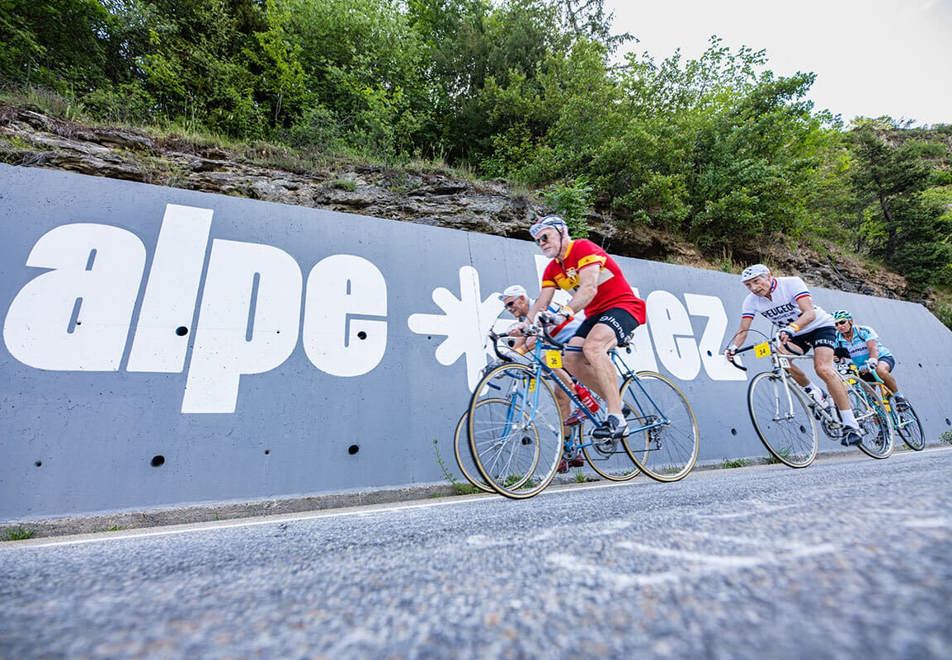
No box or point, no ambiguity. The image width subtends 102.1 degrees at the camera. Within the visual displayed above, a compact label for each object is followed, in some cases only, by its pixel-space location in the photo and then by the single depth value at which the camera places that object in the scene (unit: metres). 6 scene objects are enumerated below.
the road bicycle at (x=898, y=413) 4.71
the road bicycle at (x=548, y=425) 2.56
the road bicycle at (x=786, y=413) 3.71
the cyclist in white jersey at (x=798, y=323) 3.56
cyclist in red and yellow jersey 2.81
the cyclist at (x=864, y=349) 5.37
